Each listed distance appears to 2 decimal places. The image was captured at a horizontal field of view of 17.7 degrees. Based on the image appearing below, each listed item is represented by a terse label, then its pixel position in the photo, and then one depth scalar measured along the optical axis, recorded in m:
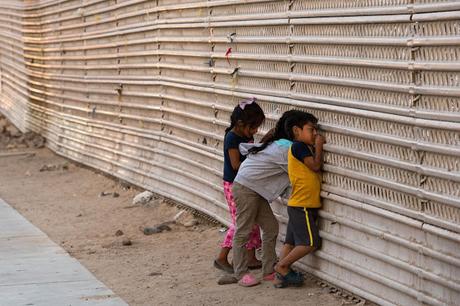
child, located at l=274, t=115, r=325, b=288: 10.30
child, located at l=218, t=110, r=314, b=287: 10.82
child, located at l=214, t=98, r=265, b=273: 11.12
